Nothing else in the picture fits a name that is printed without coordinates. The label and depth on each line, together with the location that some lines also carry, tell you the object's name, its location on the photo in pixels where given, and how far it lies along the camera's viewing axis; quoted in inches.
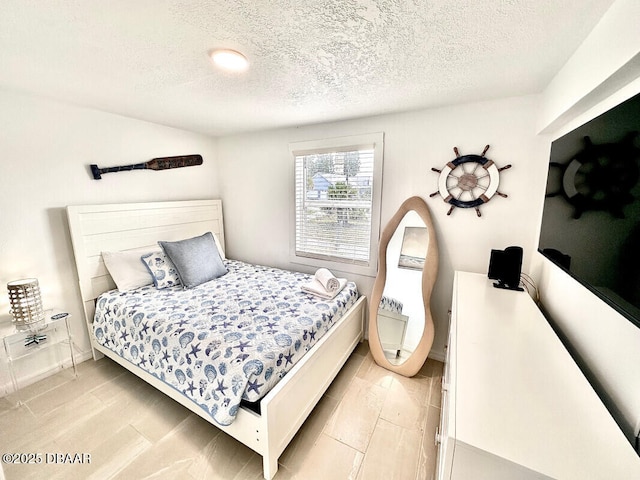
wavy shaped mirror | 84.8
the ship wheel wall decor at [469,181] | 78.0
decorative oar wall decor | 90.9
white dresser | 23.9
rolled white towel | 89.1
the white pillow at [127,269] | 90.7
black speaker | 68.0
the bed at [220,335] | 53.5
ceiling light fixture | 52.4
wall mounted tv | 29.3
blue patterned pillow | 94.0
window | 97.3
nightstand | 72.6
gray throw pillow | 96.2
